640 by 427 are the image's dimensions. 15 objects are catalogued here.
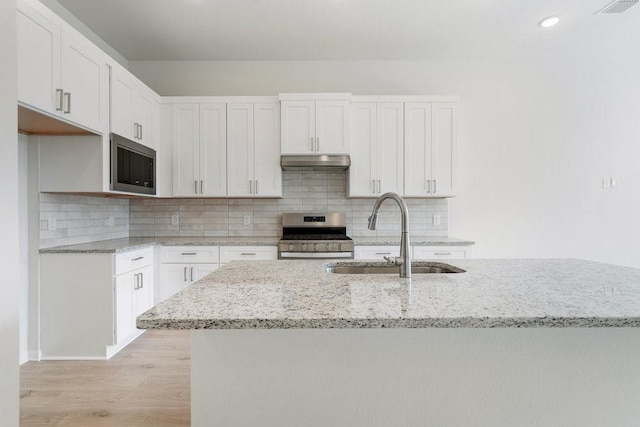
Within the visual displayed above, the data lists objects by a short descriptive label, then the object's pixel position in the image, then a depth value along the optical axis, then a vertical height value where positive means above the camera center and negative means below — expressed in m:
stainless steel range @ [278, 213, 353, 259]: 3.31 -0.28
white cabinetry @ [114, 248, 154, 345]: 2.78 -0.68
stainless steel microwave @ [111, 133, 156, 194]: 2.82 +0.40
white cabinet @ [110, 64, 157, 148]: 2.86 +0.93
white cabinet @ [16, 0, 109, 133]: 1.97 +0.90
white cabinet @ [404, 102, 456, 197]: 3.61 +0.65
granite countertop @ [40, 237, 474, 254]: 3.04 -0.29
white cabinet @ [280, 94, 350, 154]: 3.56 +0.89
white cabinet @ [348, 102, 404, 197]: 3.62 +0.67
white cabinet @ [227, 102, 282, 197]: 3.63 +0.64
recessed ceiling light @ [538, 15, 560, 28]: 3.14 +1.75
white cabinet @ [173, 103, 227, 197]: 3.63 +0.64
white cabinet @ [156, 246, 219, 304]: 3.38 -0.53
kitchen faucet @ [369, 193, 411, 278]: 1.46 -0.16
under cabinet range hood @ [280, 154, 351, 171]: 3.51 +0.52
